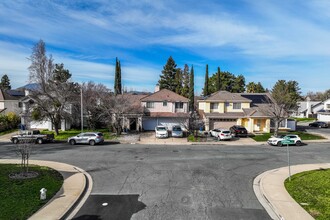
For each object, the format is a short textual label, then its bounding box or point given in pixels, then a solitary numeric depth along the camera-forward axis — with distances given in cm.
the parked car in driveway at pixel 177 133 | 3325
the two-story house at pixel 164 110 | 3800
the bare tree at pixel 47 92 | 3328
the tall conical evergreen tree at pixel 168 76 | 7194
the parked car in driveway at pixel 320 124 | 4884
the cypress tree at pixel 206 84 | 5719
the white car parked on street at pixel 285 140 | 2822
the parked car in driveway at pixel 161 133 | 3256
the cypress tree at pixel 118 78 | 4794
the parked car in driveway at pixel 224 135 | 3116
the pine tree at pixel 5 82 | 8369
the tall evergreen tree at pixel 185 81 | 6656
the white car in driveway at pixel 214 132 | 3259
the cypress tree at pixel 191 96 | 4690
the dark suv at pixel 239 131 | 3381
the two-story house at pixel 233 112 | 3759
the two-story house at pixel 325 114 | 5685
